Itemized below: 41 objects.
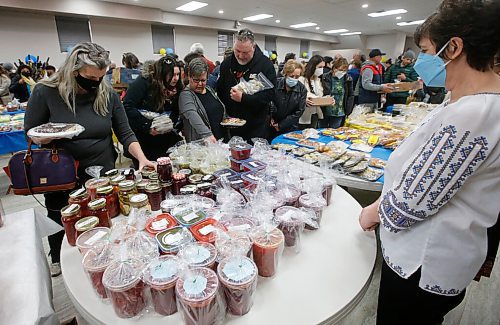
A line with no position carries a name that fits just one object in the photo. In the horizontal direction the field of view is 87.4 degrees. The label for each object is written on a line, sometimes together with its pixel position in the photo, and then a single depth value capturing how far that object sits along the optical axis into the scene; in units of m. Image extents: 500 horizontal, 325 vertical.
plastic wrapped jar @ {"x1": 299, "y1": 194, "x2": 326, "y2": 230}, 1.10
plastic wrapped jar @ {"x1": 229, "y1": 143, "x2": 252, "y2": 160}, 1.41
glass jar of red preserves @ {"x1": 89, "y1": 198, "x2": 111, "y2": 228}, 1.03
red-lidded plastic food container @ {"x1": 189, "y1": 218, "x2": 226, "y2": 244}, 0.87
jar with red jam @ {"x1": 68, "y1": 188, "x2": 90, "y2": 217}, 1.06
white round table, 0.73
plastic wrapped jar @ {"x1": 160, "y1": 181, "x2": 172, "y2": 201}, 1.25
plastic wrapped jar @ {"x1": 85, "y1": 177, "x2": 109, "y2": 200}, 1.16
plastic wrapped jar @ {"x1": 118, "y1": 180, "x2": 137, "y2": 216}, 1.17
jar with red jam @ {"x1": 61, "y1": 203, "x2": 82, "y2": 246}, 0.98
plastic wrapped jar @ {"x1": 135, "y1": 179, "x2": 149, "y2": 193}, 1.23
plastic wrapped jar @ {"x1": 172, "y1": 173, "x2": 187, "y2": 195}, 1.27
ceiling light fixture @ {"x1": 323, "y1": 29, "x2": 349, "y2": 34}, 14.08
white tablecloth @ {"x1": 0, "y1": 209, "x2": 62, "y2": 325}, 0.75
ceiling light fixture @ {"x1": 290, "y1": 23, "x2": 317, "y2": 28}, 12.02
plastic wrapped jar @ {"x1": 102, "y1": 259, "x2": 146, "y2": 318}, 0.70
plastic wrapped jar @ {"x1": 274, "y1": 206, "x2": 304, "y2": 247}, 0.96
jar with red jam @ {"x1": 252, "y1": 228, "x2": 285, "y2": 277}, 0.84
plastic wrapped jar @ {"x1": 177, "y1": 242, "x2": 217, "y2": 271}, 0.75
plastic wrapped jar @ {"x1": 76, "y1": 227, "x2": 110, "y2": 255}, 0.88
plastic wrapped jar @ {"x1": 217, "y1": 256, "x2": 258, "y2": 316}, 0.70
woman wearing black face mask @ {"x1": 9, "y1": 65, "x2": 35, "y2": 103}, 5.19
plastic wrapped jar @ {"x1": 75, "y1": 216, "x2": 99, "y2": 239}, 0.96
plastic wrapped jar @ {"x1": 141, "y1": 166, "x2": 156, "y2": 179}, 1.37
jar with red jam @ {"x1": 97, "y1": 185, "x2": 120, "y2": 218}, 1.13
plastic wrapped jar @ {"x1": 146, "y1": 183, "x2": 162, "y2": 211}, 1.19
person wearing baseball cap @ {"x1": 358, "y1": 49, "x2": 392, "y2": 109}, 4.41
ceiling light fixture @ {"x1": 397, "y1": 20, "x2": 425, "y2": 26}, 11.07
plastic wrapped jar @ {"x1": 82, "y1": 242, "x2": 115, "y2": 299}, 0.77
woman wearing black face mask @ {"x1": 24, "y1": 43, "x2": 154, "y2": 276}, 1.52
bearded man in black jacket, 2.34
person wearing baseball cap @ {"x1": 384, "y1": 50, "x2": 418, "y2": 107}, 5.22
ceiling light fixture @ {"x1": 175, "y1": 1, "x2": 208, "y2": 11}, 7.95
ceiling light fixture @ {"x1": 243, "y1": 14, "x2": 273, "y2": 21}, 9.96
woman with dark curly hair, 2.20
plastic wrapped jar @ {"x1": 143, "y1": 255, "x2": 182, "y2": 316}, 0.69
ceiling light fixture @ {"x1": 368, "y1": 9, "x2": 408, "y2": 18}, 9.22
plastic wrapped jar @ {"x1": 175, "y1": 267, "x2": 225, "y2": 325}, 0.65
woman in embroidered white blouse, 0.67
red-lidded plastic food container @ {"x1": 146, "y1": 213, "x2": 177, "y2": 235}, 0.93
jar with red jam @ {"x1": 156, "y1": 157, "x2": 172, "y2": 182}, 1.28
